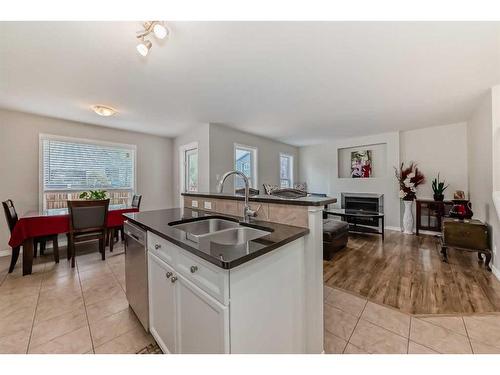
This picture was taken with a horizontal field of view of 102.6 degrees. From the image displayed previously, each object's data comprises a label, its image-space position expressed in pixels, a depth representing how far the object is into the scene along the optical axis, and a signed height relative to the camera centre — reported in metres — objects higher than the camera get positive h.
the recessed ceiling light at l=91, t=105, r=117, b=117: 2.95 +1.19
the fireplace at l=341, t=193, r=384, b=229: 4.76 -0.41
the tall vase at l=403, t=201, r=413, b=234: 4.50 -0.67
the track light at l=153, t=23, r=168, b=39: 1.42 +1.14
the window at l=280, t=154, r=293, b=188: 6.27 +0.59
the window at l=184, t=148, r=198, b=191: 4.69 +0.48
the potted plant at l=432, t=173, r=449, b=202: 4.11 -0.03
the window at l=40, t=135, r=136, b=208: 3.58 +0.42
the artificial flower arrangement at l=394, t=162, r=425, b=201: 4.41 +0.12
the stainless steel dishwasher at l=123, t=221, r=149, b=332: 1.47 -0.65
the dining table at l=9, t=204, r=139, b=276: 2.43 -0.50
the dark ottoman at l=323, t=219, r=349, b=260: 3.01 -0.75
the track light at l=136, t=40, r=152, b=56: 1.59 +1.14
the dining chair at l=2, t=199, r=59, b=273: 2.52 -0.41
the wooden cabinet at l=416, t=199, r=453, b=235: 4.06 -0.52
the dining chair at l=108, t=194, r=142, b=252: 3.25 -0.71
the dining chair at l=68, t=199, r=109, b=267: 2.68 -0.44
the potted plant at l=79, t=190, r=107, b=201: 3.20 -0.10
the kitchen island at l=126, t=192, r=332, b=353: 0.85 -0.50
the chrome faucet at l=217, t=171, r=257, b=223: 1.49 -0.16
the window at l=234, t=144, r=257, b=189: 4.74 +0.68
